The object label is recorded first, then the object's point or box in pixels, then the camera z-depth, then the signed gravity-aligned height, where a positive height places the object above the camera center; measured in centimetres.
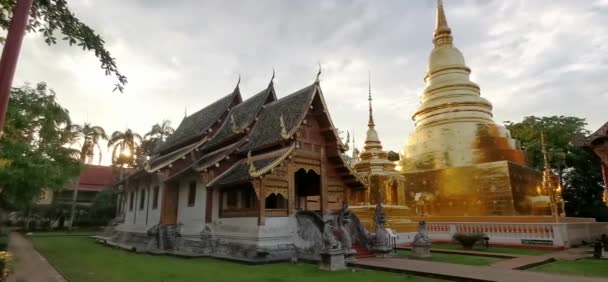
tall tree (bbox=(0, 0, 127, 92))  545 +276
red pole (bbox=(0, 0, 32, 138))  280 +126
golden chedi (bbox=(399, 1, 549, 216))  1962 +344
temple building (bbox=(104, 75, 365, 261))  1316 +141
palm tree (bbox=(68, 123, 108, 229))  3674 +777
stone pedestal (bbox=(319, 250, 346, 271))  1078 -125
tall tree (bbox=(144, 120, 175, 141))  4228 +953
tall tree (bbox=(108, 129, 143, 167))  4104 +775
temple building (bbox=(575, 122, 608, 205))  1038 +208
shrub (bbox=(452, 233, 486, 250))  1585 -94
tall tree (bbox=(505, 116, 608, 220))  2873 +394
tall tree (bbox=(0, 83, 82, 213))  1288 +262
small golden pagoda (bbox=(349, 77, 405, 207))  2112 +208
